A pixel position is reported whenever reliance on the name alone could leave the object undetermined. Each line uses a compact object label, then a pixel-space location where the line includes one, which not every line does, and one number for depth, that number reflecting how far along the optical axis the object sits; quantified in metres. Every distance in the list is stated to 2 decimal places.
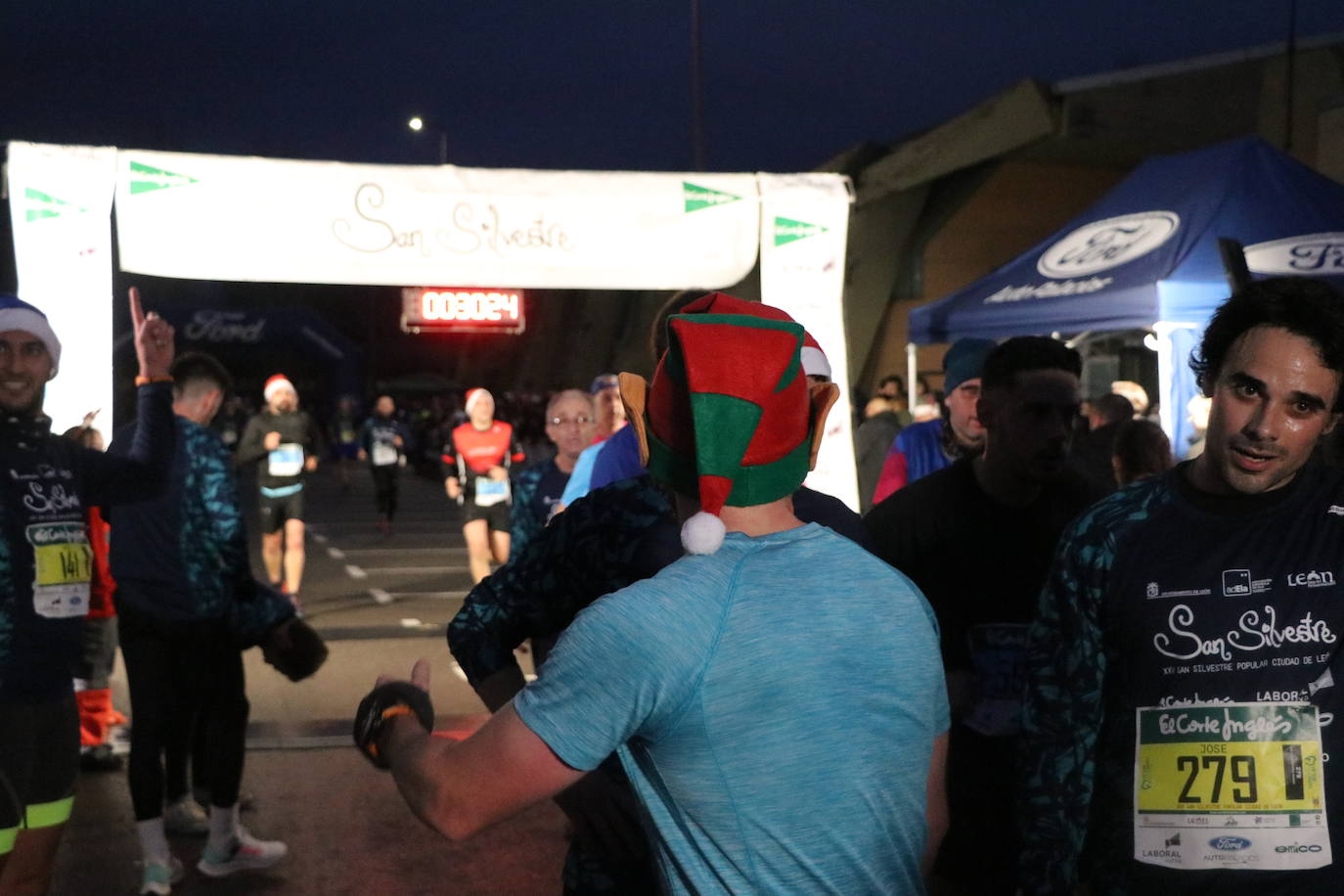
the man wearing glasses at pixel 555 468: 7.20
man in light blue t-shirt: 1.61
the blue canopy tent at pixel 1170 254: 8.39
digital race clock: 20.39
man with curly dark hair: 2.31
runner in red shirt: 11.66
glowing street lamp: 19.36
